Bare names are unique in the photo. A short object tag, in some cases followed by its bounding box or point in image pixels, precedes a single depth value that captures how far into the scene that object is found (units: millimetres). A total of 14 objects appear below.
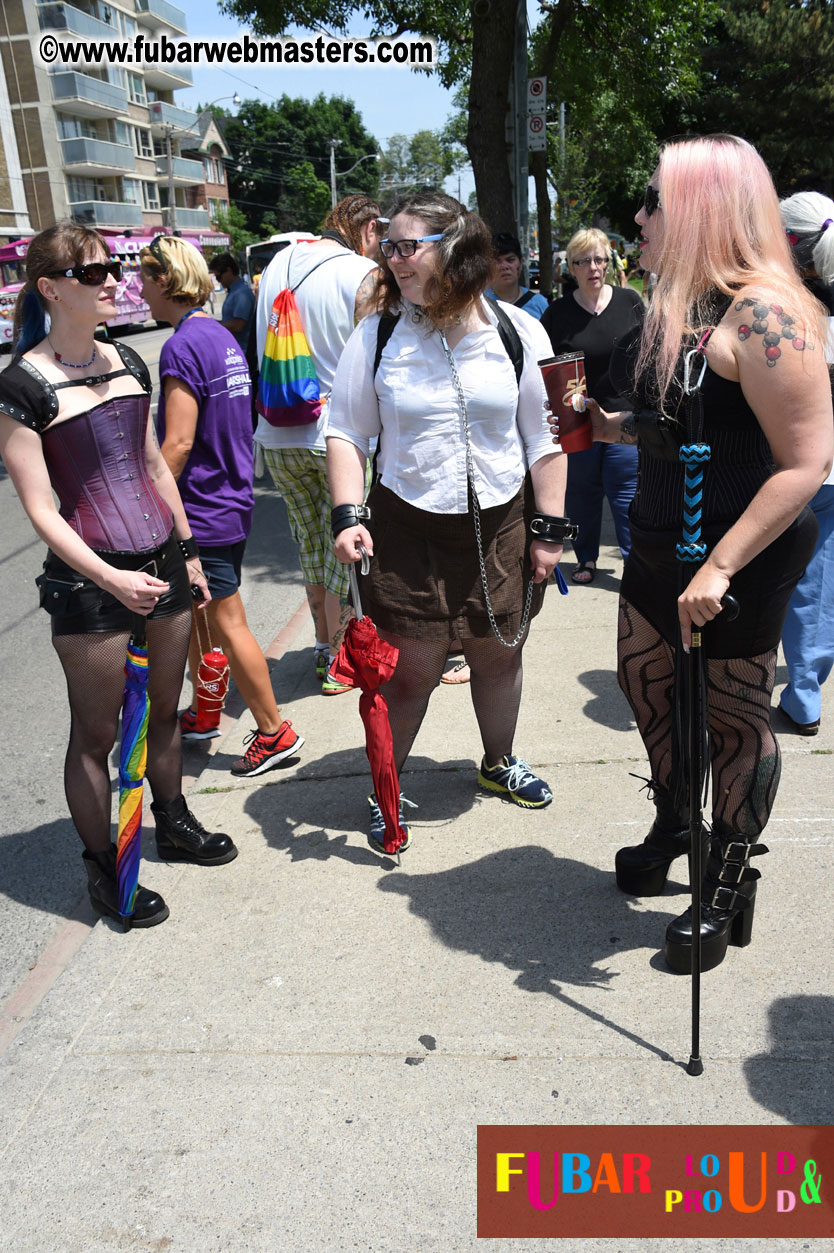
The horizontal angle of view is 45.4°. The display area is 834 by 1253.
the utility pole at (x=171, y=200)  48219
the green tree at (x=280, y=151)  85938
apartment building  47438
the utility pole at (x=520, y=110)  9383
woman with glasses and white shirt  2922
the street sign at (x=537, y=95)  9586
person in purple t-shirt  3689
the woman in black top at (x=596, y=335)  5418
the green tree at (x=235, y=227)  66625
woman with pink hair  2154
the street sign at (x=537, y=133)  9594
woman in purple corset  2711
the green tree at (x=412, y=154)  93688
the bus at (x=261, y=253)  11622
